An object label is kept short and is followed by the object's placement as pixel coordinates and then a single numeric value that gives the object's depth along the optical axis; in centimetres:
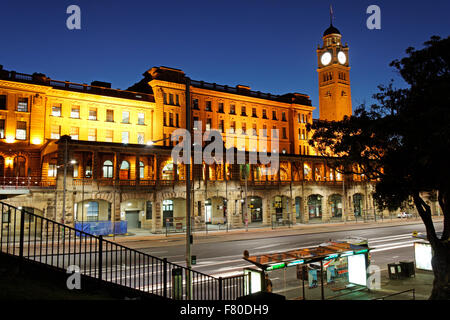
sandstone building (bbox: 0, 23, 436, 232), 3906
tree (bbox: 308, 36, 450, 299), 1177
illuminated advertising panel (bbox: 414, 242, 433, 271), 1834
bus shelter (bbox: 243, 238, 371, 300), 1208
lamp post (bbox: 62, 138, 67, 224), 3322
